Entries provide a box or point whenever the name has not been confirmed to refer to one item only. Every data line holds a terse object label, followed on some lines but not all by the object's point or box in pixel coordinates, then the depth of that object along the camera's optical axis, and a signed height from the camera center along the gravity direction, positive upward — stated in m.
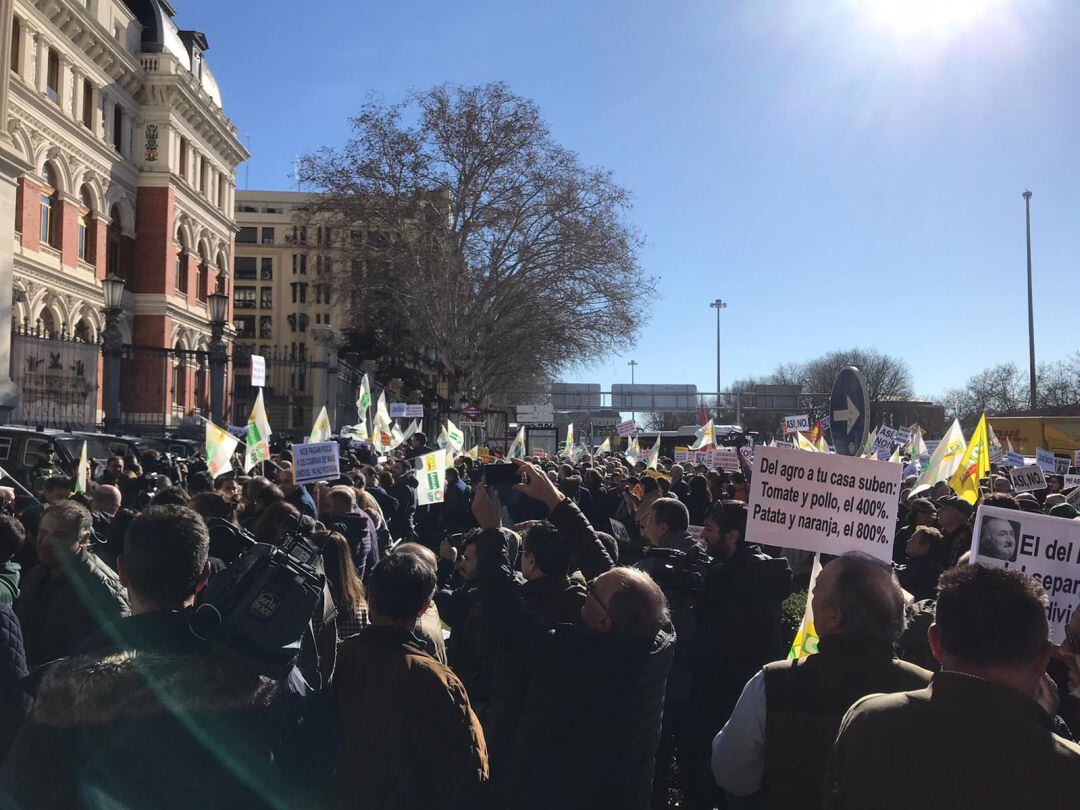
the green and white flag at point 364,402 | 19.26 +0.41
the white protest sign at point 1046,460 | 16.05 -0.48
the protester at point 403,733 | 2.78 -0.91
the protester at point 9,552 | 4.34 -0.62
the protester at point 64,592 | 4.28 -0.80
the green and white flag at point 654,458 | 19.72 -0.67
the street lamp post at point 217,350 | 20.44 +1.49
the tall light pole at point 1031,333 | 46.82 +4.87
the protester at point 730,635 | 4.88 -1.06
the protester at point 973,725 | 2.13 -0.68
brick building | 30.16 +8.87
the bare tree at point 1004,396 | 62.06 +2.55
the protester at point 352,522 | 6.42 -0.67
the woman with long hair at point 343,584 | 4.34 -0.78
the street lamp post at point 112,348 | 19.41 +1.46
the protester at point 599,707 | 3.36 -1.00
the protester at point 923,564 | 6.25 -0.88
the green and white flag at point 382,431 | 19.72 -0.19
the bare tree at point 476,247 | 35.19 +6.73
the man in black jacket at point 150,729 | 2.28 -0.75
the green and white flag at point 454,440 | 18.20 -0.32
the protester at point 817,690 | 3.02 -0.83
